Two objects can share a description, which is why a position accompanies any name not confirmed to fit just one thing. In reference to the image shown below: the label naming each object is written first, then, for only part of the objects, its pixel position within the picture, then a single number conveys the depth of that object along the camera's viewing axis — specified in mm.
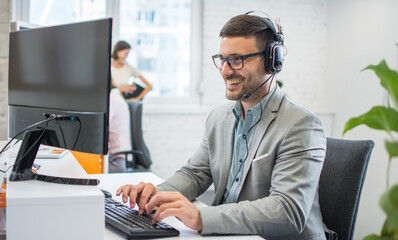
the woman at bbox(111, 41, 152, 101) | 4188
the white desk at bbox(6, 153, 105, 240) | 825
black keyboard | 965
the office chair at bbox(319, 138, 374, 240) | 1307
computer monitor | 982
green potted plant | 499
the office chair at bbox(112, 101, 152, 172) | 3436
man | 1061
